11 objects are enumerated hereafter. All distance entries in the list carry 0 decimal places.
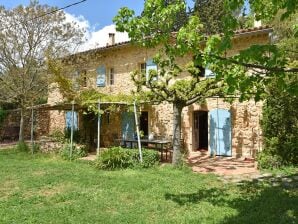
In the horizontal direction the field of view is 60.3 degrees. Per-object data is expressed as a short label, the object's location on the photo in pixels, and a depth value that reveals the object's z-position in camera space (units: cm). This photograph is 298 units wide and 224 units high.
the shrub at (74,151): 1104
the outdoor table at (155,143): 1057
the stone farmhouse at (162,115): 1080
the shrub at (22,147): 1287
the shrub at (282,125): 873
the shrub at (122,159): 914
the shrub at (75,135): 1337
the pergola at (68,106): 958
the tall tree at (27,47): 1203
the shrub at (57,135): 1340
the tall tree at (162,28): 407
